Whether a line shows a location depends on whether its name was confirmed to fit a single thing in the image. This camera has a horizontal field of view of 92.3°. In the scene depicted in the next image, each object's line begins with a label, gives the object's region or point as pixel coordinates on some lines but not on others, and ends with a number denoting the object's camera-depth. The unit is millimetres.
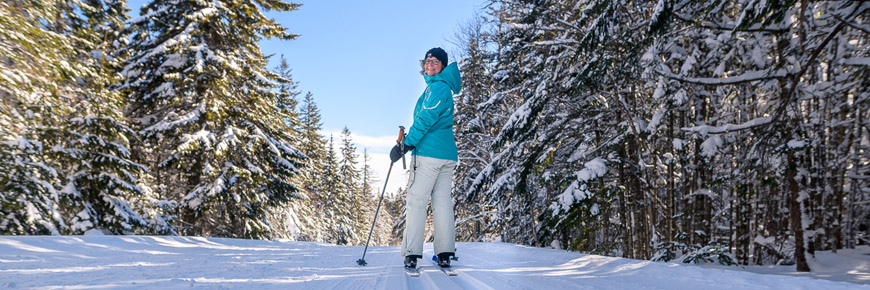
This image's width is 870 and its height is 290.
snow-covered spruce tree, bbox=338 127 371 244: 43562
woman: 3541
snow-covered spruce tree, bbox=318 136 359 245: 34375
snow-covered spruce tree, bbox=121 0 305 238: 11547
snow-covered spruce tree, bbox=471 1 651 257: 6785
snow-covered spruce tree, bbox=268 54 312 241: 17312
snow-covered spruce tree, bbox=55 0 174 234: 9375
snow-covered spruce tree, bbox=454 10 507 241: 15304
